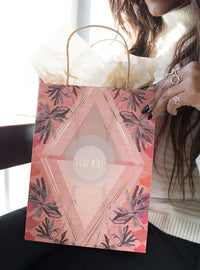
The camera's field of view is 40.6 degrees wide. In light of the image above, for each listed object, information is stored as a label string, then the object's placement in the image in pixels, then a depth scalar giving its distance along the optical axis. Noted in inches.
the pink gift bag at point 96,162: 19.5
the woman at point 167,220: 21.7
